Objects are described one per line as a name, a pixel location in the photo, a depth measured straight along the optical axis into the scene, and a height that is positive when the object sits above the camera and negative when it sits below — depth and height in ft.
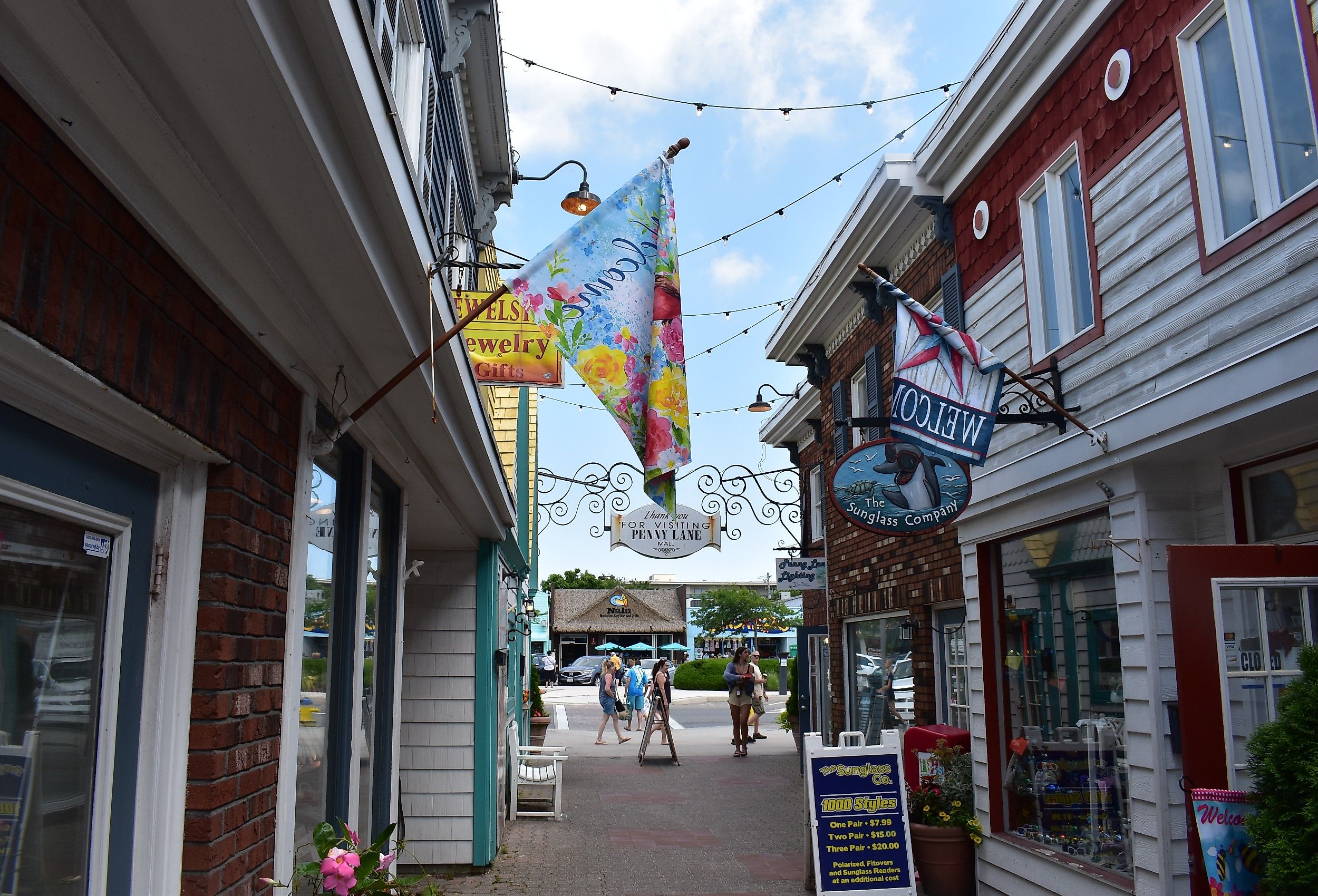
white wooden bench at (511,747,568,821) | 36.78 -4.20
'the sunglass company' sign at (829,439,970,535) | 24.18 +3.78
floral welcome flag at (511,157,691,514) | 12.38 +4.04
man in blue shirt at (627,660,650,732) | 70.90 -2.30
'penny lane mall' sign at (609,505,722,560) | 45.47 +5.21
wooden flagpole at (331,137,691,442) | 10.61 +3.05
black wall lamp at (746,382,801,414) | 50.13 +11.69
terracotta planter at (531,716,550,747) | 54.95 -3.79
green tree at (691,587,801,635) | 193.36 +7.87
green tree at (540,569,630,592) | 282.15 +19.89
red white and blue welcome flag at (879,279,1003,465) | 19.98 +4.99
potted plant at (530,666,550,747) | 55.06 -3.33
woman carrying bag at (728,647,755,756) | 59.00 -2.09
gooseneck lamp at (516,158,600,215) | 17.90 +10.26
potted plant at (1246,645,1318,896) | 12.70 -1.72
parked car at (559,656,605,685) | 146.82 -2.32
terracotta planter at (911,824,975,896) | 25.25 -4.96
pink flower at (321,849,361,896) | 10.93 -2.22
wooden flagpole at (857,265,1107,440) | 19.77 +4.75
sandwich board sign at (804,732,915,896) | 22.38 -3.57
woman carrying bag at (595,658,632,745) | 67.21 -2.48
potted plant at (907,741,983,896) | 25.26 -4.39
